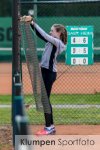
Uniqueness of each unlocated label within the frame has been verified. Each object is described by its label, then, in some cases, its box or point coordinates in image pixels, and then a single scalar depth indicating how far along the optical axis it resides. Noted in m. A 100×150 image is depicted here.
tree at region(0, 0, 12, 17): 54.87
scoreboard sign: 19.62
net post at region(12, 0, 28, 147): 15.99
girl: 17.28
